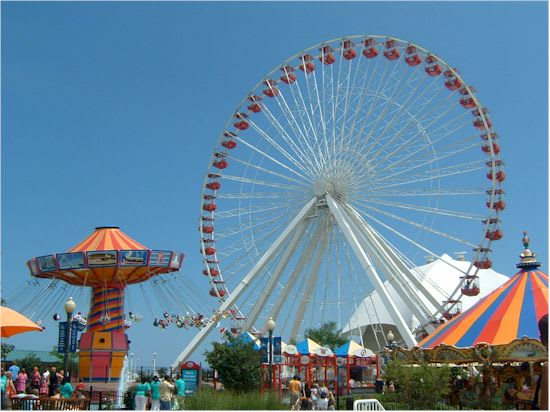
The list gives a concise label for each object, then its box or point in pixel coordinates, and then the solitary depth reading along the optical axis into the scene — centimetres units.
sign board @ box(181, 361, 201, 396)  2435
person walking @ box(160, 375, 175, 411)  1644
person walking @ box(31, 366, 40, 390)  2083
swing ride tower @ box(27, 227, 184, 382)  2695
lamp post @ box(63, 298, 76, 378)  1636
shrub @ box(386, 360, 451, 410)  1661
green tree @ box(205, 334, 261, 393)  2252
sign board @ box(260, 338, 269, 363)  2411
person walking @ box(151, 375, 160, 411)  1638
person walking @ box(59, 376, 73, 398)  1655
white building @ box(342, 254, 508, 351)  5460
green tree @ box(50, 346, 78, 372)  3819
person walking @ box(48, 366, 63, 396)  1808
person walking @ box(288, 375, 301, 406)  1697
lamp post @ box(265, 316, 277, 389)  2131
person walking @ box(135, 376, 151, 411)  1606
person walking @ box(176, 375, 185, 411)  1712
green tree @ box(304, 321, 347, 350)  5338
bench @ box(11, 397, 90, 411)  1489
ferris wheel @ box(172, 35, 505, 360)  2742
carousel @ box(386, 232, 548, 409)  1641
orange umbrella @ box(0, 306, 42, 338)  1409
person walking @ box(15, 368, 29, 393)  1850
